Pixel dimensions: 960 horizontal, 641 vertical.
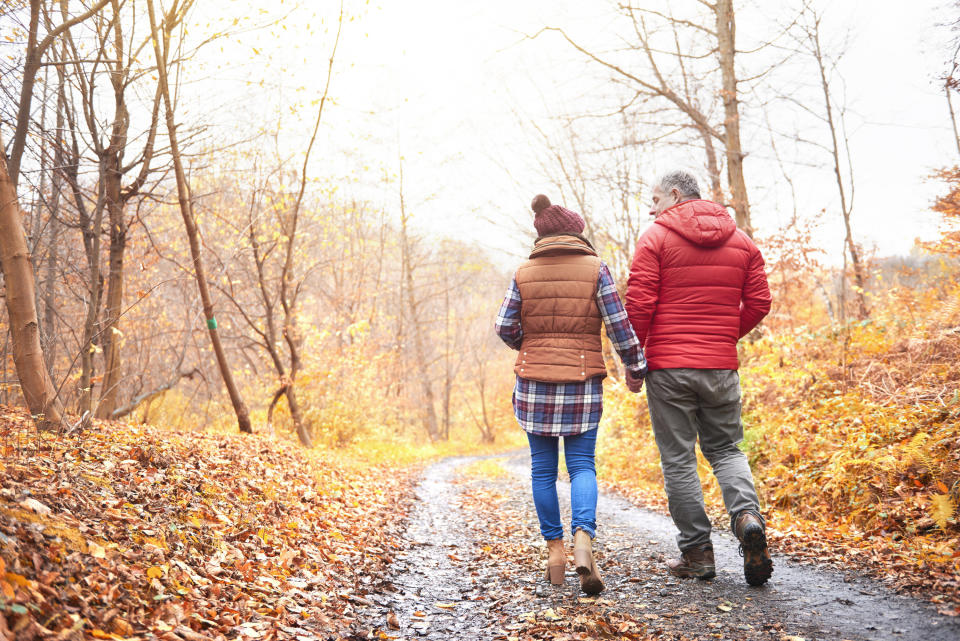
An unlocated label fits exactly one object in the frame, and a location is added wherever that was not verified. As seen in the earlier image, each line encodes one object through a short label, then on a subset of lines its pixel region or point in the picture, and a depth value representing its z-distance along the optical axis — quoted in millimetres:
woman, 4004
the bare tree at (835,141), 14586
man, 3898
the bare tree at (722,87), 9344
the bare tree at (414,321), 23906
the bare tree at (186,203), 6887
